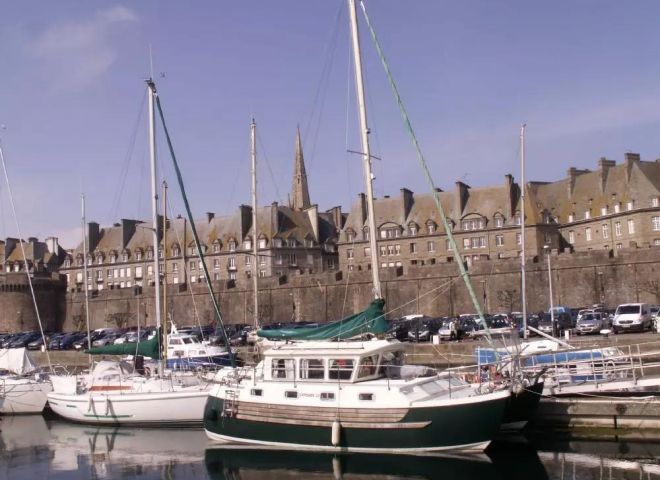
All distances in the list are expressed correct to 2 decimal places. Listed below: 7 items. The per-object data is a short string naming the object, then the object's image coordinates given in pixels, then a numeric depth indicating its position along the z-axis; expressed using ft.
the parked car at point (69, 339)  175.73
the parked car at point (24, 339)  181.79
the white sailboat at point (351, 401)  60.44
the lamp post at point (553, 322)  125.50
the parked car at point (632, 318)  125.29
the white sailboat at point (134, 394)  82.38
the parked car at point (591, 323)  128.06
